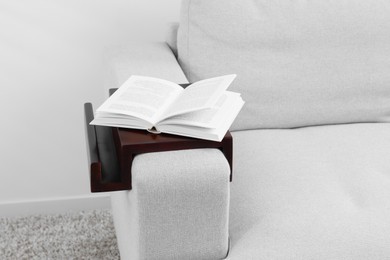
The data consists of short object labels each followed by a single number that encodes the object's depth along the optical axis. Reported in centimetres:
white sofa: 194
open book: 196
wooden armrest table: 192
